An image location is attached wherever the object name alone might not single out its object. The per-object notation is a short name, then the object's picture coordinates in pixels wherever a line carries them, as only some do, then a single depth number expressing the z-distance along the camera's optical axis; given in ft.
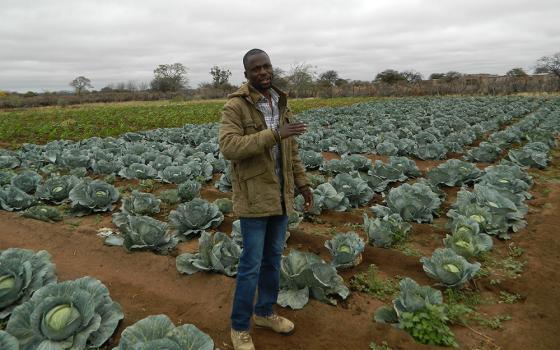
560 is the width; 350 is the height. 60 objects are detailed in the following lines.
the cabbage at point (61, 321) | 9.73
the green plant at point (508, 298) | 13.24
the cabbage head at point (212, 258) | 14.14
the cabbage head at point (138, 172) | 28.55
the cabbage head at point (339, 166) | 28.12
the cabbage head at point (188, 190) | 23.66
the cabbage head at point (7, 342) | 8.63
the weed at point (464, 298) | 13.14
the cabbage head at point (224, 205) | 20.47
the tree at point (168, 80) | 251.60
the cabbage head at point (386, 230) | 16.69
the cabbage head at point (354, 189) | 22.44
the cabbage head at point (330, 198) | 20.85
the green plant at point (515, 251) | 16.25
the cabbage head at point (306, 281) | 12.59
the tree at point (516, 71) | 228.02
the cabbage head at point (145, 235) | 16.29
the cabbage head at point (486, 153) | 32.58
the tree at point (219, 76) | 262.06
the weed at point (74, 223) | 19.81
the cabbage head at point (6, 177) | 26.53
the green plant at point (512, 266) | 14.89
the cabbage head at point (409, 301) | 11.42
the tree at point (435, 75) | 286.05
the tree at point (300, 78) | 212.43
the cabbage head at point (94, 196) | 21.38
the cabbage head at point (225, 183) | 26.20
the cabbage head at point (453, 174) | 25.08
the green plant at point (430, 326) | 10.90
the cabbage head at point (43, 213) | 20.15
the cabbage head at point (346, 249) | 14.71
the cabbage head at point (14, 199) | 21.74
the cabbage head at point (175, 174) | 27.09
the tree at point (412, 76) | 248.52
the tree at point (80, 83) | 255.09
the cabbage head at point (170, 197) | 23.03
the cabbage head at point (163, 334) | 8.89
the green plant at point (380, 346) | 10.79
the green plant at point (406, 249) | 16.69
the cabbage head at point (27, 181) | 24.80
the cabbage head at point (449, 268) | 13.29
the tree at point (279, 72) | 216.82
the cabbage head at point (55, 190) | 23.18
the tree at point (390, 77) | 220.04
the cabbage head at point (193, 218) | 18.38
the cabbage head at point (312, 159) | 31.12
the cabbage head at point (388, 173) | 25.80
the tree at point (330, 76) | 280.10
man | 8.84
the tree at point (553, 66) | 181.02
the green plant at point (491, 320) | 11.89
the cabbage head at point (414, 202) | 19.54
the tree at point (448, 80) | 180.96
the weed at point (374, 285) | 13.79
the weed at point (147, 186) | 27.09
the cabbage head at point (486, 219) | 17.67
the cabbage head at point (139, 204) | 20.75
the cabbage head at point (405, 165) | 26.96
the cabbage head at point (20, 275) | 11.59
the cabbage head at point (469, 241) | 15.16
